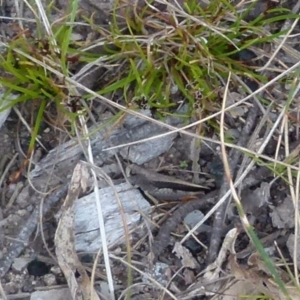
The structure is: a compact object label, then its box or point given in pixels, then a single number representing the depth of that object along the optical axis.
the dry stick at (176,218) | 0.42
